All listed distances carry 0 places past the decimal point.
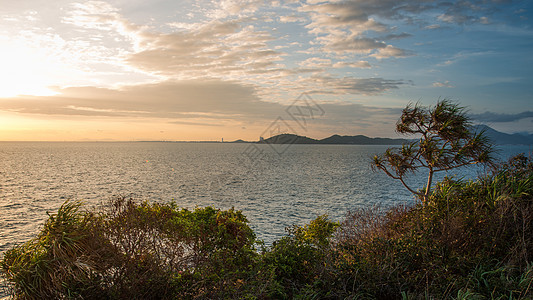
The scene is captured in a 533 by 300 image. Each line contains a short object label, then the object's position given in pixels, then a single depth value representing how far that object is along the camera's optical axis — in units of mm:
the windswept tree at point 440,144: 11812
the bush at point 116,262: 6371
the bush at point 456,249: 6598
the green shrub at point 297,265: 6727
